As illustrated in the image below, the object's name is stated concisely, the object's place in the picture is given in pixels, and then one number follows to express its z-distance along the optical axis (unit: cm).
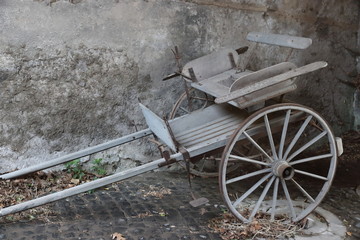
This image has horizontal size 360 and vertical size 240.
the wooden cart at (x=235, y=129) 378
